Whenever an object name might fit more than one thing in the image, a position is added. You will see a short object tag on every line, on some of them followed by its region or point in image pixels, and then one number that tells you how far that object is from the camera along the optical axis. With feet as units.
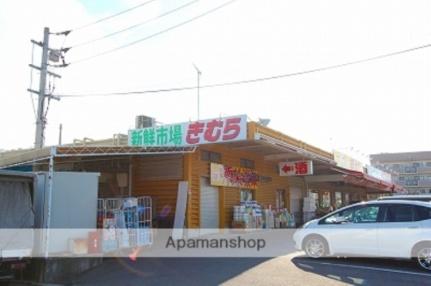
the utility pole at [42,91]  72.14
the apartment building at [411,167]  325.62
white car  34.65
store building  52.26
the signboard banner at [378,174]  123.65
